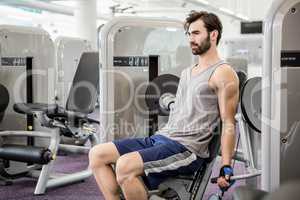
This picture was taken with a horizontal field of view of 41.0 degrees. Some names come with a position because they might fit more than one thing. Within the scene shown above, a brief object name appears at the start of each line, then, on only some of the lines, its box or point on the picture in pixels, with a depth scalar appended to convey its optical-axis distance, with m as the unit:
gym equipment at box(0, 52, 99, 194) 3.63
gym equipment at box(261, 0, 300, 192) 1.92
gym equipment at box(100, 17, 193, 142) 3.10
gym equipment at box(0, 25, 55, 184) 4.16
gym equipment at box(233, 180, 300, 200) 1.06
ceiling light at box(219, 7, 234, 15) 10.88
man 2.29
